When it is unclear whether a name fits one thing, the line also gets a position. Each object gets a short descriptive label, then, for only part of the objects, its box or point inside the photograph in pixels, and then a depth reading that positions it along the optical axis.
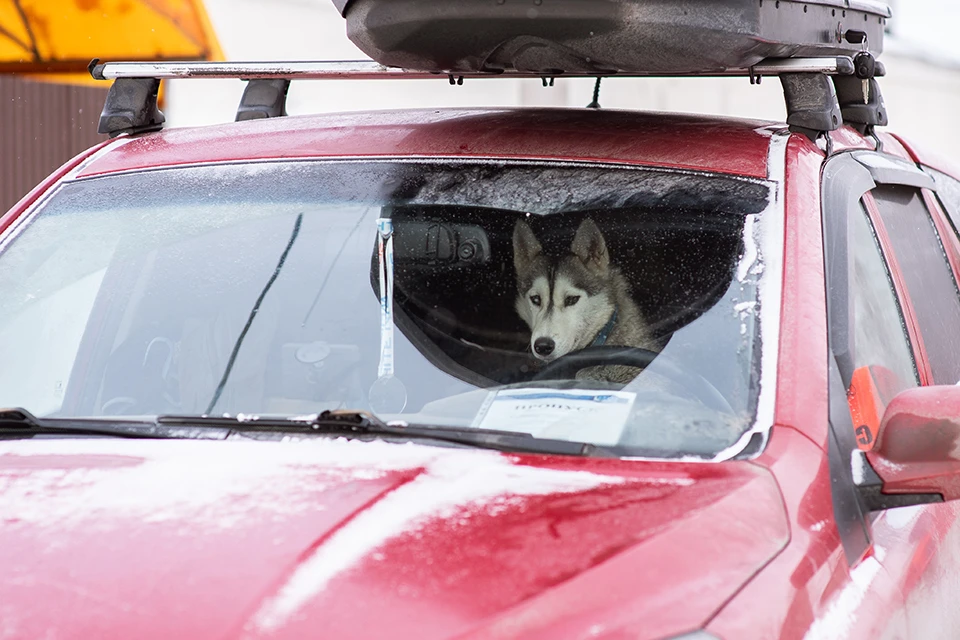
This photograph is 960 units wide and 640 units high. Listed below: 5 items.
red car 3.16
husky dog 4.91
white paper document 4.13
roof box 4.79
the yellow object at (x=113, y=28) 24.34
